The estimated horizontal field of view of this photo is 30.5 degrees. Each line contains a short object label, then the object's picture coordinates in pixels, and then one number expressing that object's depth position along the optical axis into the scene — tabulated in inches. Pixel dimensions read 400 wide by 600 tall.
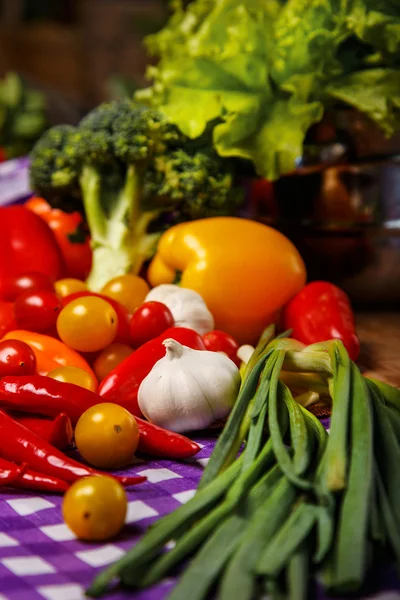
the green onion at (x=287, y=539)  23.8
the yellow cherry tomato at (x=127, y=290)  55.8
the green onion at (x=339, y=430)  27.2
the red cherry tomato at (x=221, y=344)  48.3
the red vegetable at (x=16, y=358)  42.7
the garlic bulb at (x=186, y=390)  39.9
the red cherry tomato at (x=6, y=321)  51.7
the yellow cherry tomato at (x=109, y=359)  47.9
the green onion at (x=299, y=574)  23.1
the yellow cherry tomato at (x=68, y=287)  57.9
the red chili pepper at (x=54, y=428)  37.2
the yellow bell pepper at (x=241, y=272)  56.9
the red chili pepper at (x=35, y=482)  33.5
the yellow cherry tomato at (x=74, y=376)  43.0
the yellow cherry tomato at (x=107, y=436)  35.5
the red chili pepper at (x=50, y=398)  38.2
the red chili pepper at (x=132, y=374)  42.7
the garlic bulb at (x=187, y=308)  51.3
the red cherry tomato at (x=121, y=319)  50.4
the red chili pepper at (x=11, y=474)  33.9
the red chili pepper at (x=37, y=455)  33.9
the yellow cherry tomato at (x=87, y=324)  46.4
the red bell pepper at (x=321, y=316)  52.2
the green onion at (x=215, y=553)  23.6
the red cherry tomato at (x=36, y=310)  49.3
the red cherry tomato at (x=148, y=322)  48.4
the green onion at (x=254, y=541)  23.4
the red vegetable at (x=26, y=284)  54.5
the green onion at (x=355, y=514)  23.8
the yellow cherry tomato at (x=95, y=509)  28.7
